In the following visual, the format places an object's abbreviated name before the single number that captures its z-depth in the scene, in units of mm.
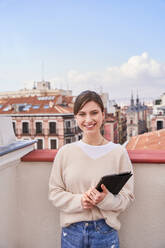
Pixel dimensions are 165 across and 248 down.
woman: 885
